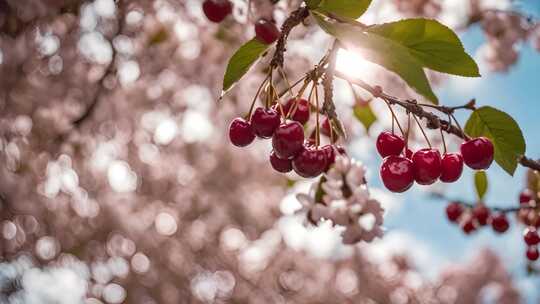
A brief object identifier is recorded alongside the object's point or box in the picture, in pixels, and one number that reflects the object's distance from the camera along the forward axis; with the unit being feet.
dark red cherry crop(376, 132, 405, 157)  2.15
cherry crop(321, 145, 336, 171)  2.02
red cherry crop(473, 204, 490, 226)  3.46
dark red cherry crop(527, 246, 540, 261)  2.92
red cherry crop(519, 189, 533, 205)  2.93
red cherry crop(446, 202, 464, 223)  3.73
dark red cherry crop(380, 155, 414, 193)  2.05
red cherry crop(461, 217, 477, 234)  3.54
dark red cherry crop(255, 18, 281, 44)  2.10
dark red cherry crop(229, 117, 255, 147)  2.15
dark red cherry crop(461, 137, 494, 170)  2.12
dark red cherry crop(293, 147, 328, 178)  1.99
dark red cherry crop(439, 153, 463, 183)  2.13
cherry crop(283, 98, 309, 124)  2.34
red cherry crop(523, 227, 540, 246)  2.88
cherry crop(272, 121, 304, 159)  2.00
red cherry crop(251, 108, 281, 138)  2.05
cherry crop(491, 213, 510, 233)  3.24
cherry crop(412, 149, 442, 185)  2.08
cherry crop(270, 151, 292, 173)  2.11
